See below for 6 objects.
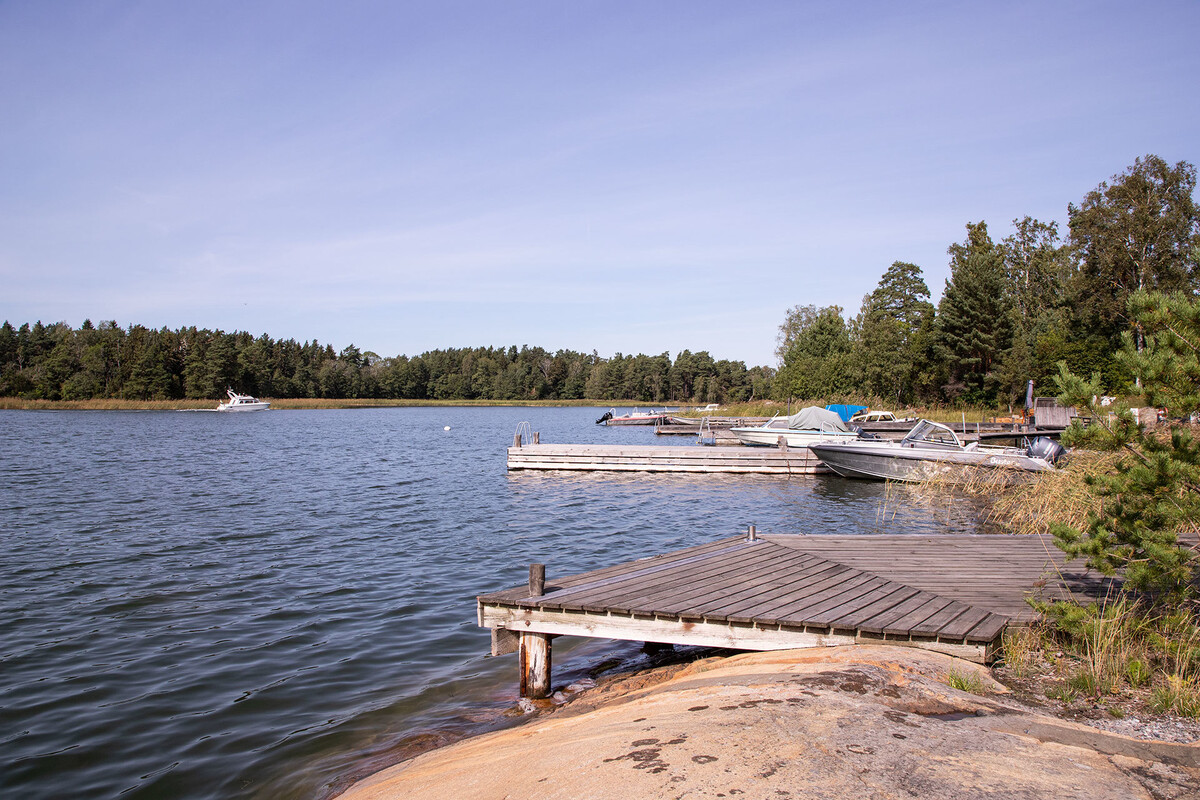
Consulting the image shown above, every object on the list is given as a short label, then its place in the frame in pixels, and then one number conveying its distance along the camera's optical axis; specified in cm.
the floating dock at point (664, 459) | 2425
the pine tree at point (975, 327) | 4747
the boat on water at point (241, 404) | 8548
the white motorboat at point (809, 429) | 2812
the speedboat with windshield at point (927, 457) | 1797
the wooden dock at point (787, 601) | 564
